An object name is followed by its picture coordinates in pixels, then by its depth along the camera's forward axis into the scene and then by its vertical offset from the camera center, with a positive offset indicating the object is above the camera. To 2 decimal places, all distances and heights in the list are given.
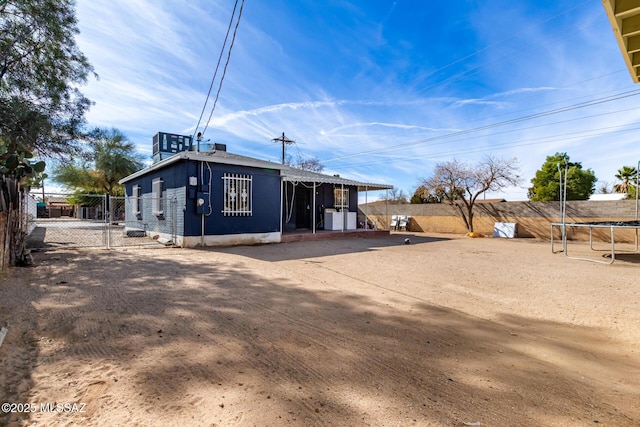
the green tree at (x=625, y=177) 31.45 +3.88
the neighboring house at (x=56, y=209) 28.30 +0.27
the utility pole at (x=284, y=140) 27.81 +6.80
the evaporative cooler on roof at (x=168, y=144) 12.01 +2.85
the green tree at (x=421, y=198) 23.37 +1.30
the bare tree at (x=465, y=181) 16.25 +1.77
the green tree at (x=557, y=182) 27.86 +3.02
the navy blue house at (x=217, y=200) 9.24 +0.43
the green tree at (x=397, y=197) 34.94 +1.91
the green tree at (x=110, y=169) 23.30 +3.43
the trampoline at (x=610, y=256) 6.83 -1.16
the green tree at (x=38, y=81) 7.07 +3.47
